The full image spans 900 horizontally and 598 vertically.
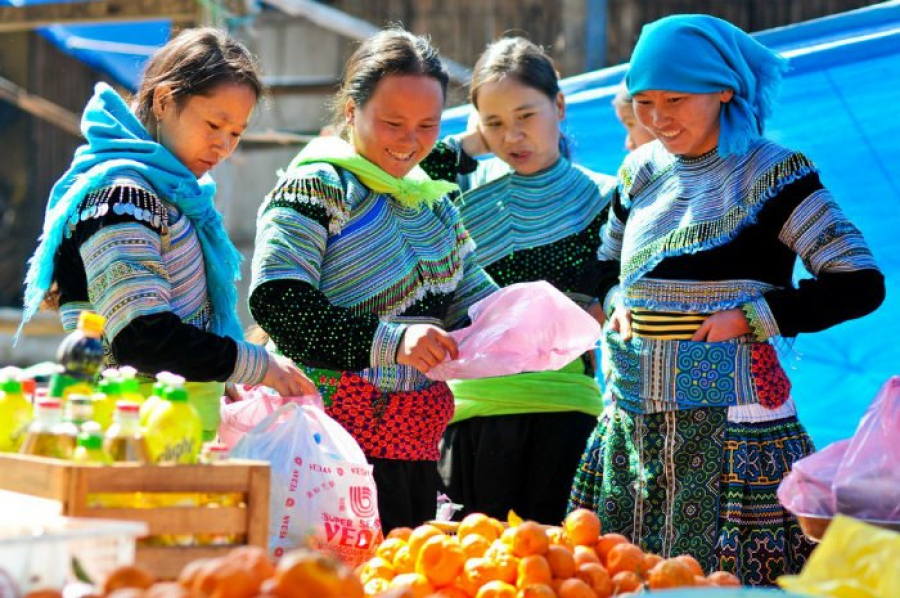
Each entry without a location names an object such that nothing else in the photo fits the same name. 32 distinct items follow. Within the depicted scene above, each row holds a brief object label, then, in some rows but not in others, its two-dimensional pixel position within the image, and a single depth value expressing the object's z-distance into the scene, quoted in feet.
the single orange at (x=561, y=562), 16.15
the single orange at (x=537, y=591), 15.44
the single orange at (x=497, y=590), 15.65
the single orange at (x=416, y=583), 15.78
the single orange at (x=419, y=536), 16.57
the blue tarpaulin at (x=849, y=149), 24.62
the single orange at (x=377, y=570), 16.35
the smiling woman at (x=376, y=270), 17.94
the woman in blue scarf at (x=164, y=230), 16.49
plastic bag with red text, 16.57
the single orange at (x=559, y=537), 17.10
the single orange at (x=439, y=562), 16.21
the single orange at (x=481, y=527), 17.19
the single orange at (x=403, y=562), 16.48
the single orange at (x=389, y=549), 16.80
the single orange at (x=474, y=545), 16.65
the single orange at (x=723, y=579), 15.62
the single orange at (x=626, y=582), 15.88
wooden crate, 12.72
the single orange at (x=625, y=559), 16.42
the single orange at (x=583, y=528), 17.13
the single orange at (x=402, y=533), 17.33
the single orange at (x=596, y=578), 16.05
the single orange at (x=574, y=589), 15.55
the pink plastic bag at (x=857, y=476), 15.88
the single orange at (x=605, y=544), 16.97
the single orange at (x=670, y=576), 15.42
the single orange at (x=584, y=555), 16.48
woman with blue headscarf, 18.38
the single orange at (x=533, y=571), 15.75
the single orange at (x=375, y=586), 15.92
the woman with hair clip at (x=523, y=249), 23.31
